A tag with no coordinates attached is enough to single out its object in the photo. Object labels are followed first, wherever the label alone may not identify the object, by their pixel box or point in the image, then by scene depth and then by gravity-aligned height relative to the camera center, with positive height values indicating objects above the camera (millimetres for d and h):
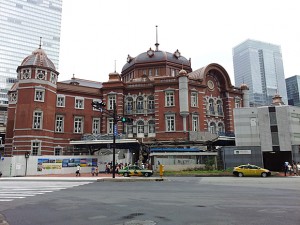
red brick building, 35469 +7207
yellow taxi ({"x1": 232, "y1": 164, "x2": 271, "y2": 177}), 25875 -1232
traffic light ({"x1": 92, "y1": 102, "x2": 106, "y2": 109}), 19375 +4013
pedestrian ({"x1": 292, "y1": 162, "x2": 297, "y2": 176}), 28227 -1135
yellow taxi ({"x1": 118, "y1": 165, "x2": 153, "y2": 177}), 26516 -1118
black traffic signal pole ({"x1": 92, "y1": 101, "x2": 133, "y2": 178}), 19450 +3970
